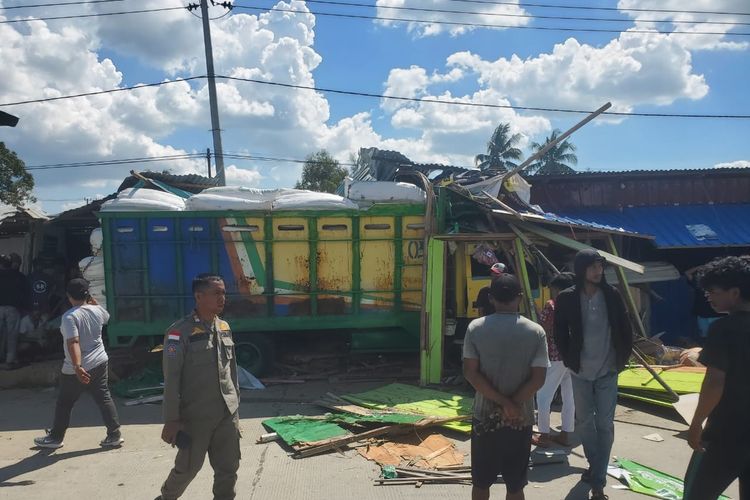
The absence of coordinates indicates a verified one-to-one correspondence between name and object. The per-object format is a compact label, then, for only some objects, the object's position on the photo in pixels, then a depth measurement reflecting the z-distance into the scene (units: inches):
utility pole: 599.2
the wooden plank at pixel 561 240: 255.2
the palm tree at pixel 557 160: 1233.1
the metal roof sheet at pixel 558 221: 290.7
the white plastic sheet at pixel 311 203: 295.9
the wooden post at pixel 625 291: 309.0
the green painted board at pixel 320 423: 209.3
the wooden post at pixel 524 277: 285.5
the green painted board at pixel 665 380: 255.4
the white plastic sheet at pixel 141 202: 288.4
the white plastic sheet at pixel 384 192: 299.0
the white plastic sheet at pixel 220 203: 292.5
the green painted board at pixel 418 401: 235.5
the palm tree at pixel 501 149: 1256.2
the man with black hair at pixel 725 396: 107.7
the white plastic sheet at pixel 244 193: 296.5
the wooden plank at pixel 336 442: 196.4
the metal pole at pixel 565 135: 262.2
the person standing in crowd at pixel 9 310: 328.5
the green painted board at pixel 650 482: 162.1
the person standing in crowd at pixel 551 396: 202.1
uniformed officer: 129.5
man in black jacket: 153.4
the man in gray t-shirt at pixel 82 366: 193.8
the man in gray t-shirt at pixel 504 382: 118.0
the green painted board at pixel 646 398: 248.5
